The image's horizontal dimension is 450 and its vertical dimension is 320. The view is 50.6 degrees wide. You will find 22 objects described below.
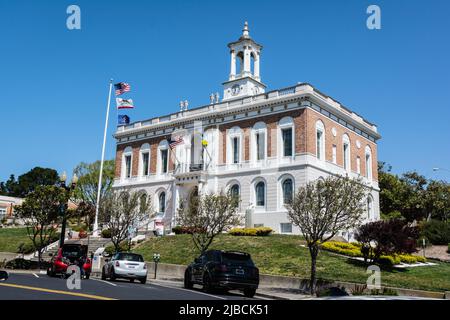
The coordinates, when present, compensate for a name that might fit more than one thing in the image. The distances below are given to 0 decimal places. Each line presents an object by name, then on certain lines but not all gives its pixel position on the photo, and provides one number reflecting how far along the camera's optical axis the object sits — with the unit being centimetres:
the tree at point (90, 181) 7012
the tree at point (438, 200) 5397
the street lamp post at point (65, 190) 2986
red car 2252
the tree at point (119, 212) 3206
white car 2141
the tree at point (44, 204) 3022
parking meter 2627
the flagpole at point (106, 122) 4903
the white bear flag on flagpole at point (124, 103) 4788
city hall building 4044
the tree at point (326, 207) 2028
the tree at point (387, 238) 2600
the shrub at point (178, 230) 4097
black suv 1748
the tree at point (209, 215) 2630
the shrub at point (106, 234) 4283
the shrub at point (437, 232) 4122
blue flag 5244
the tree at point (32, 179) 10831
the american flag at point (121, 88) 4758
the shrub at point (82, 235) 4697
